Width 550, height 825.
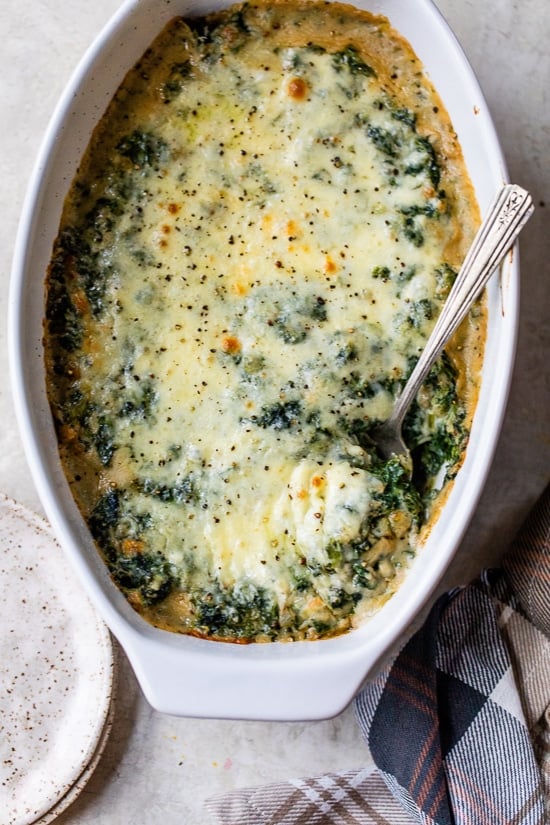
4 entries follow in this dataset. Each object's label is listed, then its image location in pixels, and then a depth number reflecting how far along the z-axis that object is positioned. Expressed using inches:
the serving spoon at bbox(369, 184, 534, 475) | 27.3
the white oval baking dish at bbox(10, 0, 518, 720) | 27.8
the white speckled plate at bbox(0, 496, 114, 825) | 31.4
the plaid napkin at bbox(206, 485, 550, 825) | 31.2
